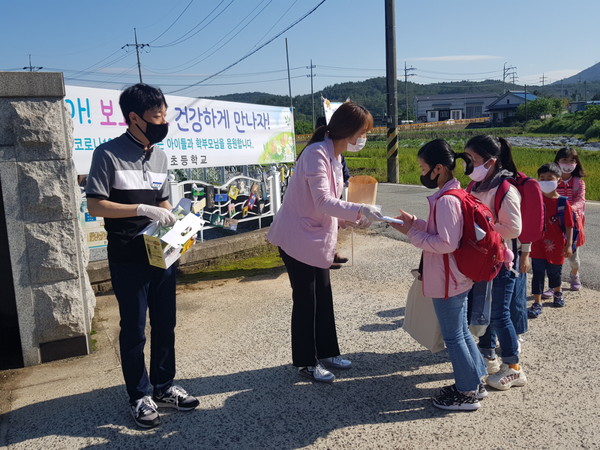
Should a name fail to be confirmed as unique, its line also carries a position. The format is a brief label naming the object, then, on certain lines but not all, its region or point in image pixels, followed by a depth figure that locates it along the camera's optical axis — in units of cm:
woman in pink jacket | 299
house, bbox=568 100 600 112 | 9084
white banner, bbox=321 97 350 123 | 764
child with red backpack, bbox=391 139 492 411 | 267
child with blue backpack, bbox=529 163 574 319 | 446
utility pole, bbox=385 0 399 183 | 1414
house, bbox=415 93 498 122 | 10331
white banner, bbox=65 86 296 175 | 534
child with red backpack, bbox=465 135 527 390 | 304
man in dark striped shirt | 268
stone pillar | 339
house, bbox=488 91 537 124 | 7944
